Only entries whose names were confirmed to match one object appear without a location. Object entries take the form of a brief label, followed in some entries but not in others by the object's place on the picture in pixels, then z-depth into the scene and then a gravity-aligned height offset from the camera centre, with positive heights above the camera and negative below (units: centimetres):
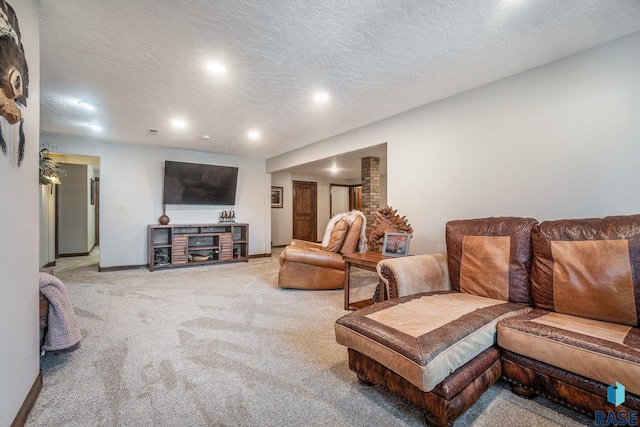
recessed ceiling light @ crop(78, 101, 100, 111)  315 +124
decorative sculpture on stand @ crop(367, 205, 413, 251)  296 -14
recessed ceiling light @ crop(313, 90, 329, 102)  283 +123
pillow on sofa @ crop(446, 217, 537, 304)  194 -34
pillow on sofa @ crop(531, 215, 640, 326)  152 -34
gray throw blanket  186 -75
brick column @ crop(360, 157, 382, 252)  513 +45
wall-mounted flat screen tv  530 +57
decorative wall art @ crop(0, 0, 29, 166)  109 +62
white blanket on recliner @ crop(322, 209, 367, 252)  359 -21
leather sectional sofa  127 -61
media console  512 -63
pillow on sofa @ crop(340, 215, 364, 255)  359 -32
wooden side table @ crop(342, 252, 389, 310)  261 -50
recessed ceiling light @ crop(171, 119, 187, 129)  372 +124
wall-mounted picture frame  771 +42
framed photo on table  272 -33
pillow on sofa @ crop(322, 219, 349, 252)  365 -31
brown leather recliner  361 -64
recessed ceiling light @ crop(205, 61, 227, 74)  226 +122
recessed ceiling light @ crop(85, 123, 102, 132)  393 +125
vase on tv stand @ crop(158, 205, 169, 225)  518 -15
